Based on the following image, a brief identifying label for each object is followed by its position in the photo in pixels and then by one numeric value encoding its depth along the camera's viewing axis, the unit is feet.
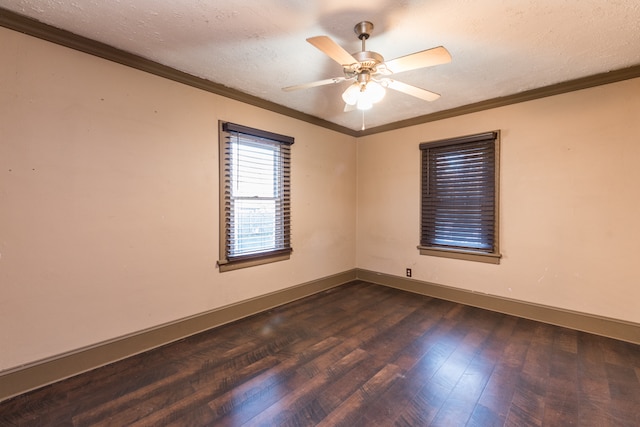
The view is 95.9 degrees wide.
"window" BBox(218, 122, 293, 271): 9.78
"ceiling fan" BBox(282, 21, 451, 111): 5.57
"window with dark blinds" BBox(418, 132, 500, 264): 11.00
